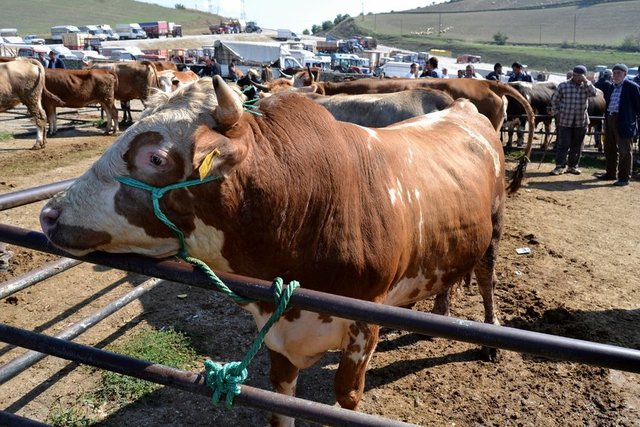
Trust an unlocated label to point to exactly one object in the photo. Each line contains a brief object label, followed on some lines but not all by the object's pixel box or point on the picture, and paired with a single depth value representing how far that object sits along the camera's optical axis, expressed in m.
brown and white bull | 2.00
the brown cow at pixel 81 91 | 14.29
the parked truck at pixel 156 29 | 81.81
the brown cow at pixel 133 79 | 16.00
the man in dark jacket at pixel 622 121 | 9.51
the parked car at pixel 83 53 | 40.77
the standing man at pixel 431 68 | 14.72
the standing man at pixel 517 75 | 15.70
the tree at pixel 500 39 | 106.00
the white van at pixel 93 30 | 76.97
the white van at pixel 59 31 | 64.44
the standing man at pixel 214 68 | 23.31
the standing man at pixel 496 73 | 14.86
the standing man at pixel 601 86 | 13.47
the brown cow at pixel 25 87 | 12.49
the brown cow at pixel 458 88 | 9.87
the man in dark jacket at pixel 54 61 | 19.17
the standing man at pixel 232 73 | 21.28
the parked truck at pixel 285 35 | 85.31
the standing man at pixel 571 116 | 10.34
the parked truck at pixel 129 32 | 77.25
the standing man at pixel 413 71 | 18.16
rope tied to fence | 1.68
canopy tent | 35.94
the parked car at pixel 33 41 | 57.75
